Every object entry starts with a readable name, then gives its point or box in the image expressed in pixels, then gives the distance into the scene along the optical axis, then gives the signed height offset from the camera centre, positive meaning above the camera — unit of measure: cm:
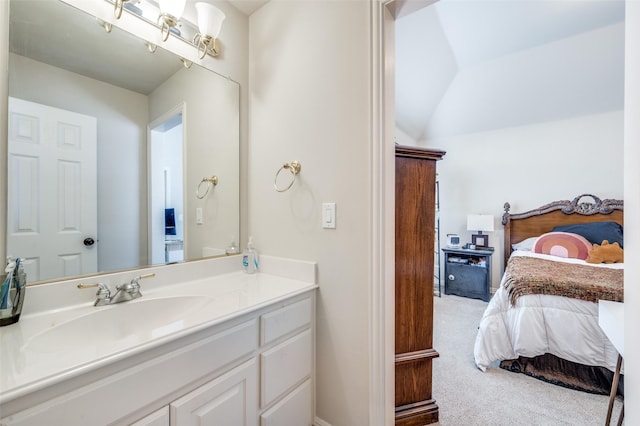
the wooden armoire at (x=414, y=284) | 146 -39
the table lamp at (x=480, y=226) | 380 -18
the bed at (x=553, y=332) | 179 -85
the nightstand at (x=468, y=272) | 365 -83
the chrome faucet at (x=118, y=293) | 104 -32
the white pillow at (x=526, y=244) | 350 -41
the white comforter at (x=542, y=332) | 178 -85
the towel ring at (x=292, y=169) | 144 +25
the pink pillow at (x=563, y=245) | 302 -37
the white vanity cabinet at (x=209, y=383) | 63 -52
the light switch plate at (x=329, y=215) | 131 -1
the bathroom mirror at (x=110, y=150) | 97 +30
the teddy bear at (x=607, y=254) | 271 -42
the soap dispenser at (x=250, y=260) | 157 -28
